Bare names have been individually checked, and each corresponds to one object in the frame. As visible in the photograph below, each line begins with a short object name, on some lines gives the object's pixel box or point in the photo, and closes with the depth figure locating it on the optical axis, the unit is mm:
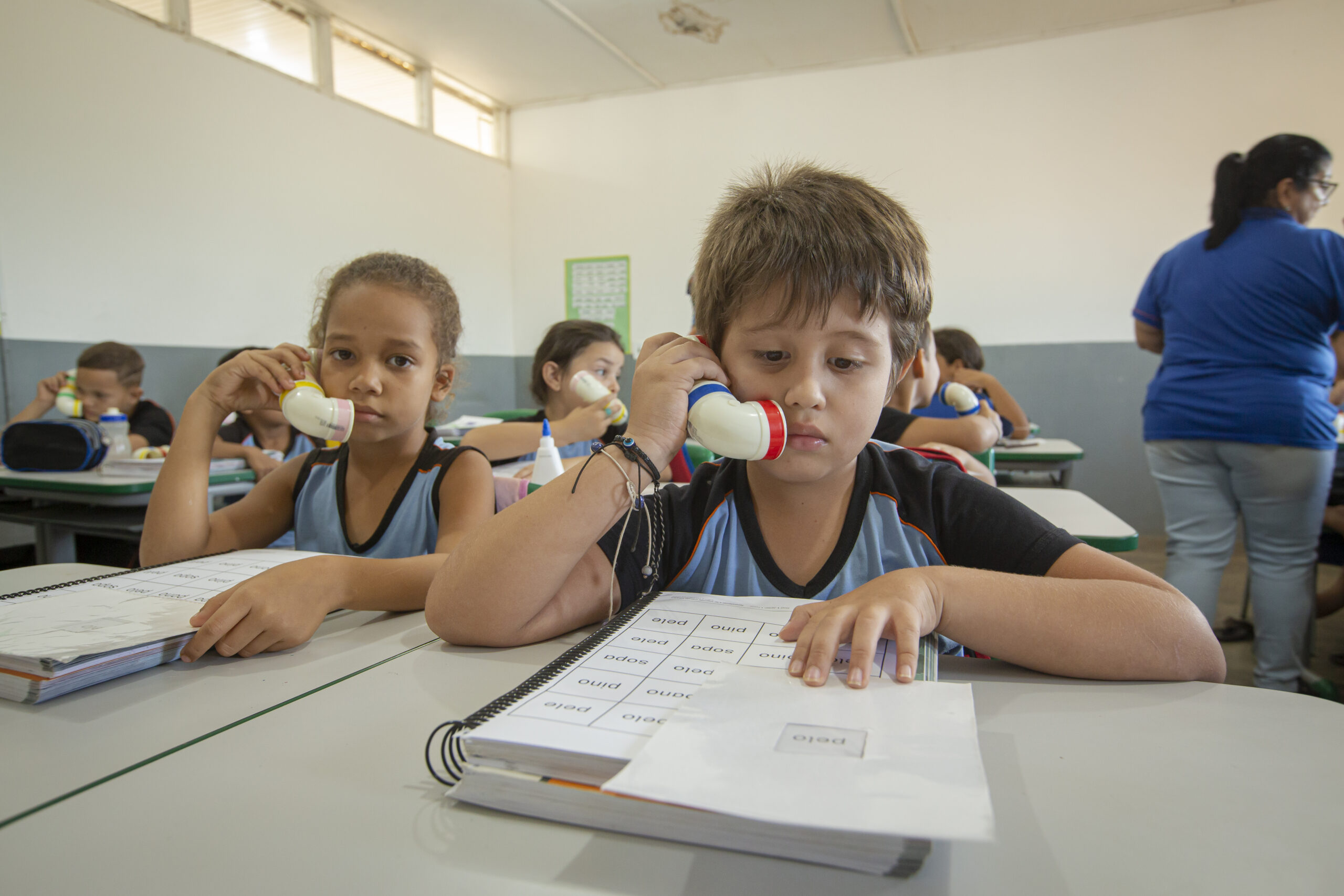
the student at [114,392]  2930
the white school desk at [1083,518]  1315
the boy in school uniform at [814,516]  658
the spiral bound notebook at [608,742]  406
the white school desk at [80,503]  2076
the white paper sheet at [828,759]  374
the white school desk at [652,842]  393
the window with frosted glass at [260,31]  3715
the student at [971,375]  3439
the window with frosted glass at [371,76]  4488
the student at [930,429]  1842
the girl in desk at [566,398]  2264
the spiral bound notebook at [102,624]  625
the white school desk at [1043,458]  2969
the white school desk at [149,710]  516
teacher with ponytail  2014
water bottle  2506
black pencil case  2342
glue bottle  1558
